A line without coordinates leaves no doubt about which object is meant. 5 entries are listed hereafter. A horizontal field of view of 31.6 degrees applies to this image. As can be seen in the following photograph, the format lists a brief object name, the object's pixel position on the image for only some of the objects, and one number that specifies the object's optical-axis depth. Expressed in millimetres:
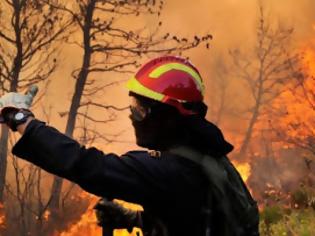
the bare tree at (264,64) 26484
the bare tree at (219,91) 31188
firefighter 1957
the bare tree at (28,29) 10586
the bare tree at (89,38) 11758
